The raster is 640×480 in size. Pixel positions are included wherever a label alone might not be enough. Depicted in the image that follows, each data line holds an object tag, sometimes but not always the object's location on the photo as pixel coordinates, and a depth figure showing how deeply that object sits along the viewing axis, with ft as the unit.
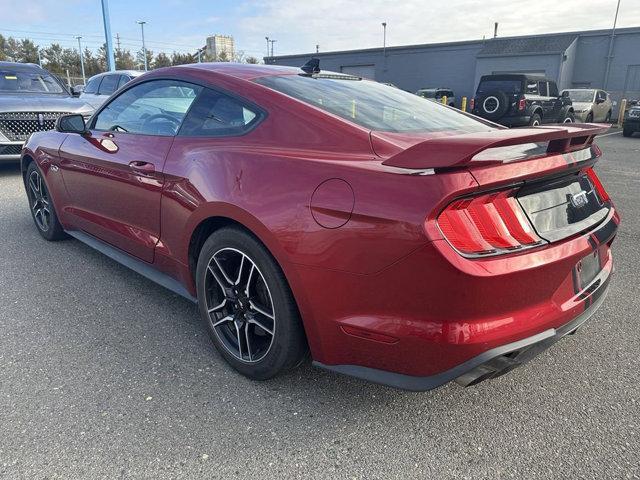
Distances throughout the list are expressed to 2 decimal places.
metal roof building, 97.91
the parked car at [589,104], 63.62
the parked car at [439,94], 92.17
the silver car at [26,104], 24.21
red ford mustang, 5.68
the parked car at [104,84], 36.76
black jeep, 50.90
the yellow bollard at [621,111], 76.13
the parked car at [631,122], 54.65
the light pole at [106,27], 56.34
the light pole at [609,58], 97.96
